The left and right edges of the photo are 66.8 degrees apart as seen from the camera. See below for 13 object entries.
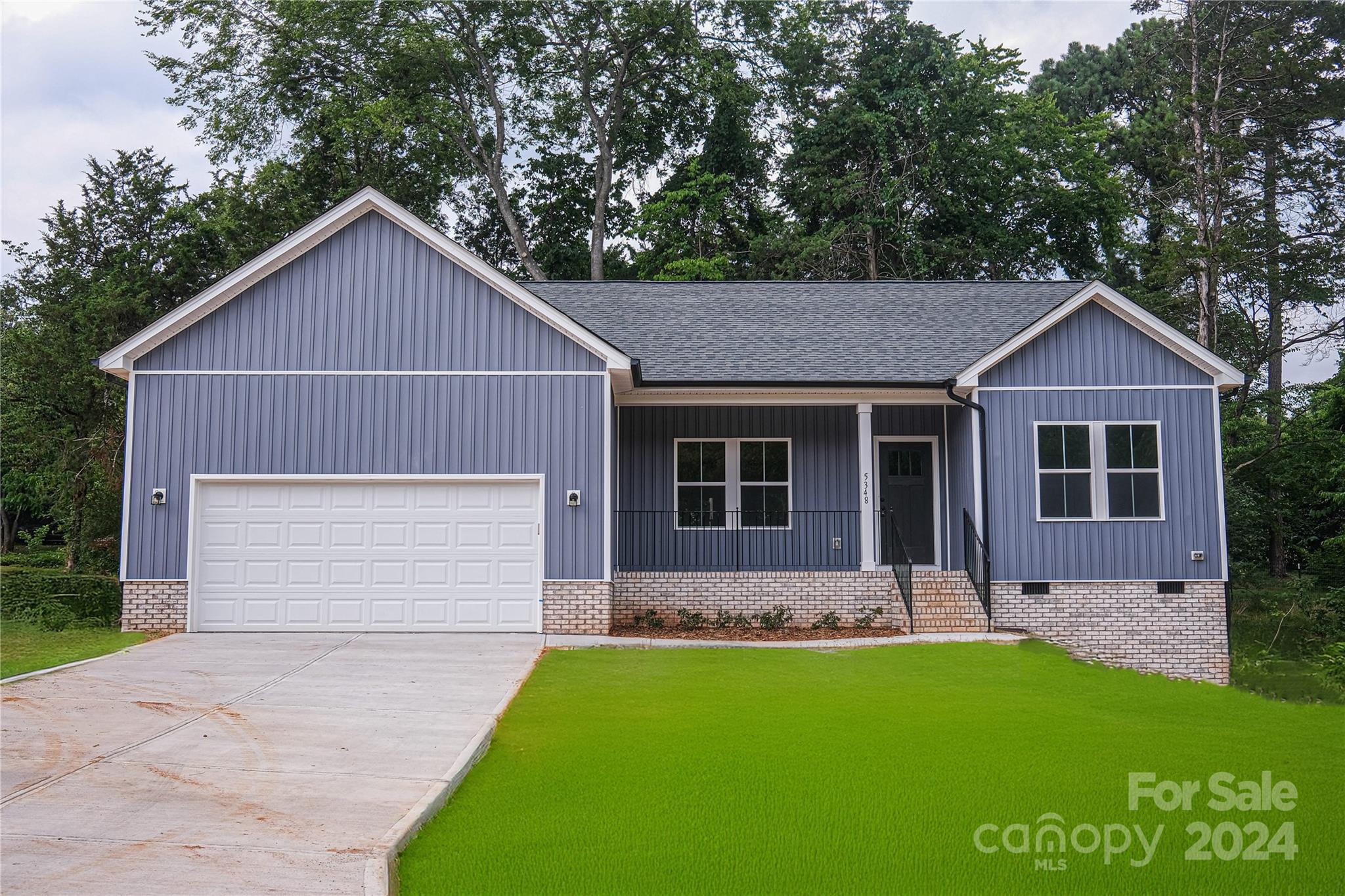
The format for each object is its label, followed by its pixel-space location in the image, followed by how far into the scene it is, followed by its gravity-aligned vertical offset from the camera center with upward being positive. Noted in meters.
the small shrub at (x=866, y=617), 14.88 -1.45
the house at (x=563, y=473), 13.79 +0.63
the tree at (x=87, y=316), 22.50 +4.83
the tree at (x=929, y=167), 29.30 +10.44
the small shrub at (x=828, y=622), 14.91 -1.52
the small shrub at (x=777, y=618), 14.89 -1.47
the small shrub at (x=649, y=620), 14.84 -1.48
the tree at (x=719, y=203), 30.06 +9.53
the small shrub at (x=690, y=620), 14.85 -1.48
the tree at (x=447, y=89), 29.56 +13.23
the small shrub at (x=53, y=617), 14.74 -1.44
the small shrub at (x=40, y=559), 25.84 -1.02
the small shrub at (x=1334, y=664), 14.11 -2.12
